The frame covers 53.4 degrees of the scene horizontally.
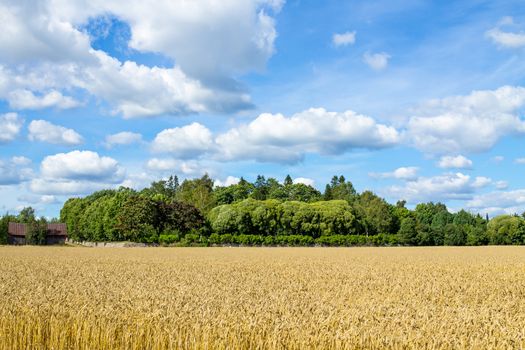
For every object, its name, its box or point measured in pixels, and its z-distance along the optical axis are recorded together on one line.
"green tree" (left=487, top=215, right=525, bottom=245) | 116.81
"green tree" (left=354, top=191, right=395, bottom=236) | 123.31
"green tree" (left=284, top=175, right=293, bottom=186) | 182.18
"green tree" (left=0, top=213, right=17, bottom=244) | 113.88
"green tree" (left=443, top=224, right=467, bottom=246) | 113.88
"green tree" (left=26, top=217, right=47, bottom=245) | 117.20
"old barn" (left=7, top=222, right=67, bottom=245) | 130.07
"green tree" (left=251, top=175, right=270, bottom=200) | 161.88
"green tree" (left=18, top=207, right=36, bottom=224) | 187.51
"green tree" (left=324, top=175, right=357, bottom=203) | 156.98
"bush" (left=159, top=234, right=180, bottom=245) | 94.12
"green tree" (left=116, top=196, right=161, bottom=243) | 97.16
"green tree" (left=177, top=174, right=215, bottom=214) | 127.53
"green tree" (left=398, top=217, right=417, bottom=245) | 111.31
